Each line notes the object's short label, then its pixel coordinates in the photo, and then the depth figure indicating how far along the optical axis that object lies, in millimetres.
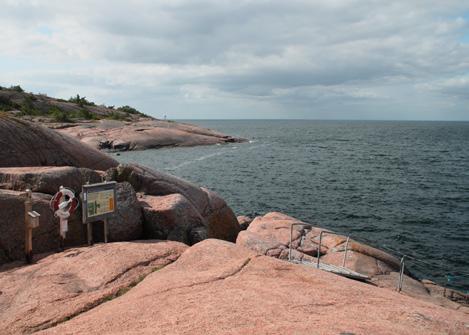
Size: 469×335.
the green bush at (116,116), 81750
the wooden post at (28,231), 9242
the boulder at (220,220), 17156
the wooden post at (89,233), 10506
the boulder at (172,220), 12266
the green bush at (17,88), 72488
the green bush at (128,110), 101250
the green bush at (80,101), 84944
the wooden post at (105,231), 10797
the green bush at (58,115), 65938
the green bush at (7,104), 61894
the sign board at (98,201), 10602
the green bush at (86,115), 74750
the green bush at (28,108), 64137
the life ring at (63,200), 10008
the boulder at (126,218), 11562
